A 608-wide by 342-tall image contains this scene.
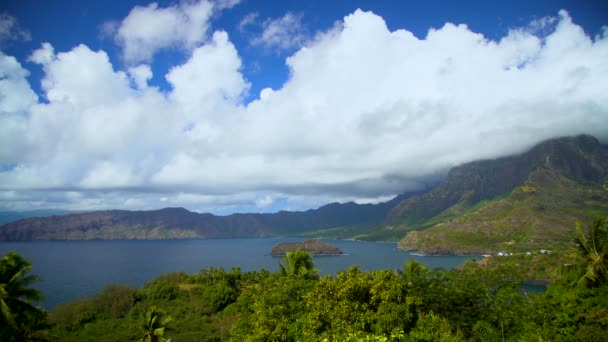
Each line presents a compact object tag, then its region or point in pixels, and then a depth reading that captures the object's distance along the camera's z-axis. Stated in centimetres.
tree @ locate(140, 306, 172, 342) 3991
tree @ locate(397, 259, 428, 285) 3192
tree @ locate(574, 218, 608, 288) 3116
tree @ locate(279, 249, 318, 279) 5901
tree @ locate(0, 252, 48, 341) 2236
